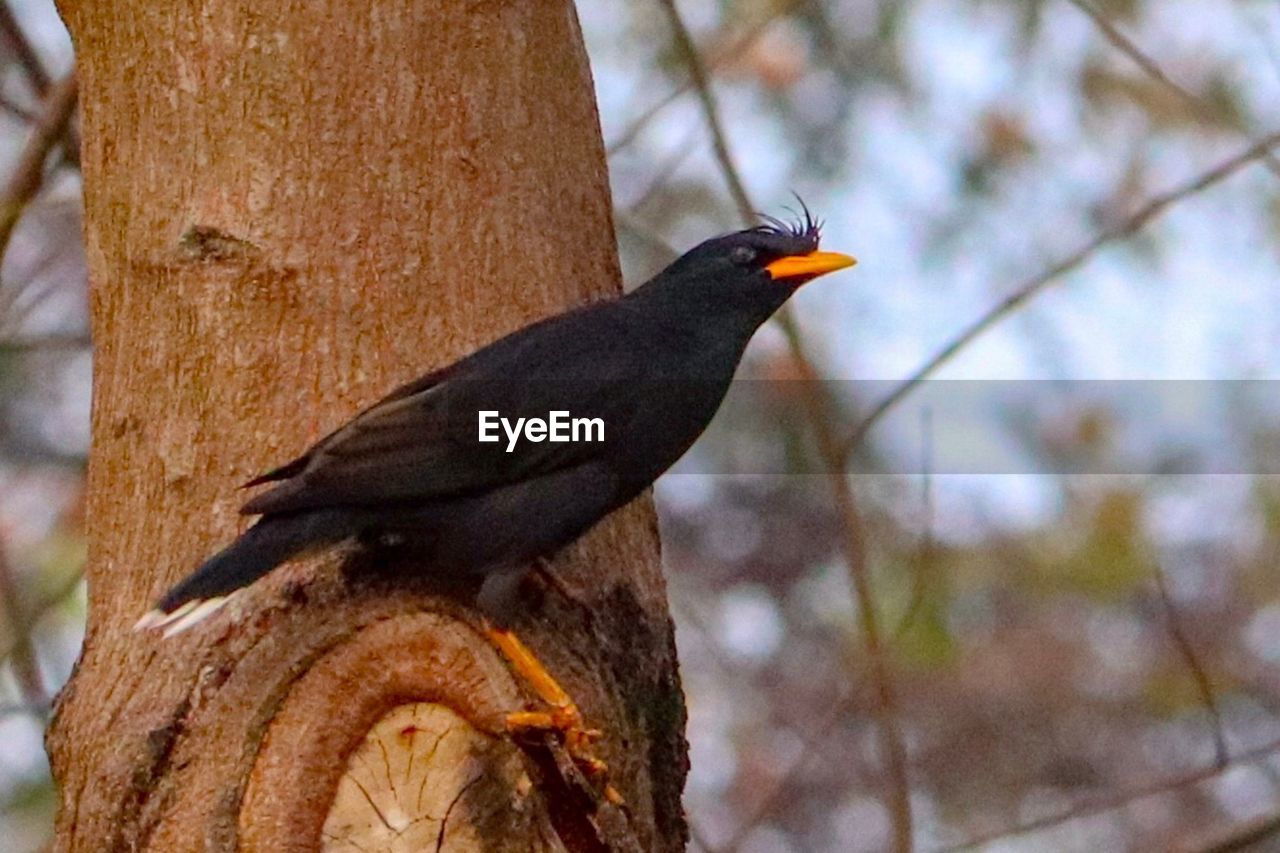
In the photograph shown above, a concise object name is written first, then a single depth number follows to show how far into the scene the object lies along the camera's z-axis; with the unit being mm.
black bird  5043
